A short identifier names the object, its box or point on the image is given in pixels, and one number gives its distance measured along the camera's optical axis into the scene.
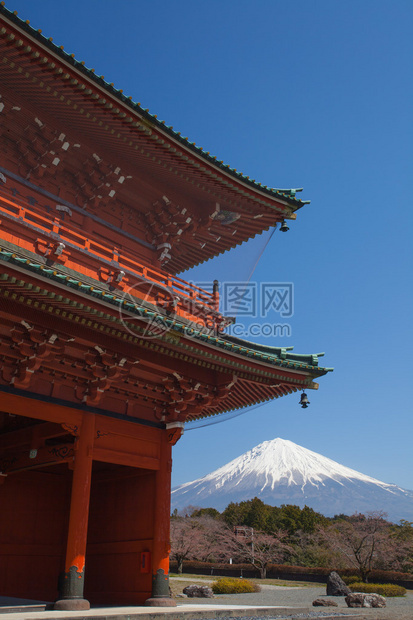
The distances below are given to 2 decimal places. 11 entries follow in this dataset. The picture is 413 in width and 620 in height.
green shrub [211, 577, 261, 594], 30.33
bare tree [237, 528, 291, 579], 51.28
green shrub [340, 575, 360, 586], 40.74
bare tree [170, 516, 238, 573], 53.50
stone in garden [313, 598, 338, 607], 21.95
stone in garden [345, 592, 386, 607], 22.16
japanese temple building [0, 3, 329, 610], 10.73
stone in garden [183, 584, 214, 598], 25.89
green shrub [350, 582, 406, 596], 31.91
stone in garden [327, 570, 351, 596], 29.20
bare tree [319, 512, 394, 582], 41.97
